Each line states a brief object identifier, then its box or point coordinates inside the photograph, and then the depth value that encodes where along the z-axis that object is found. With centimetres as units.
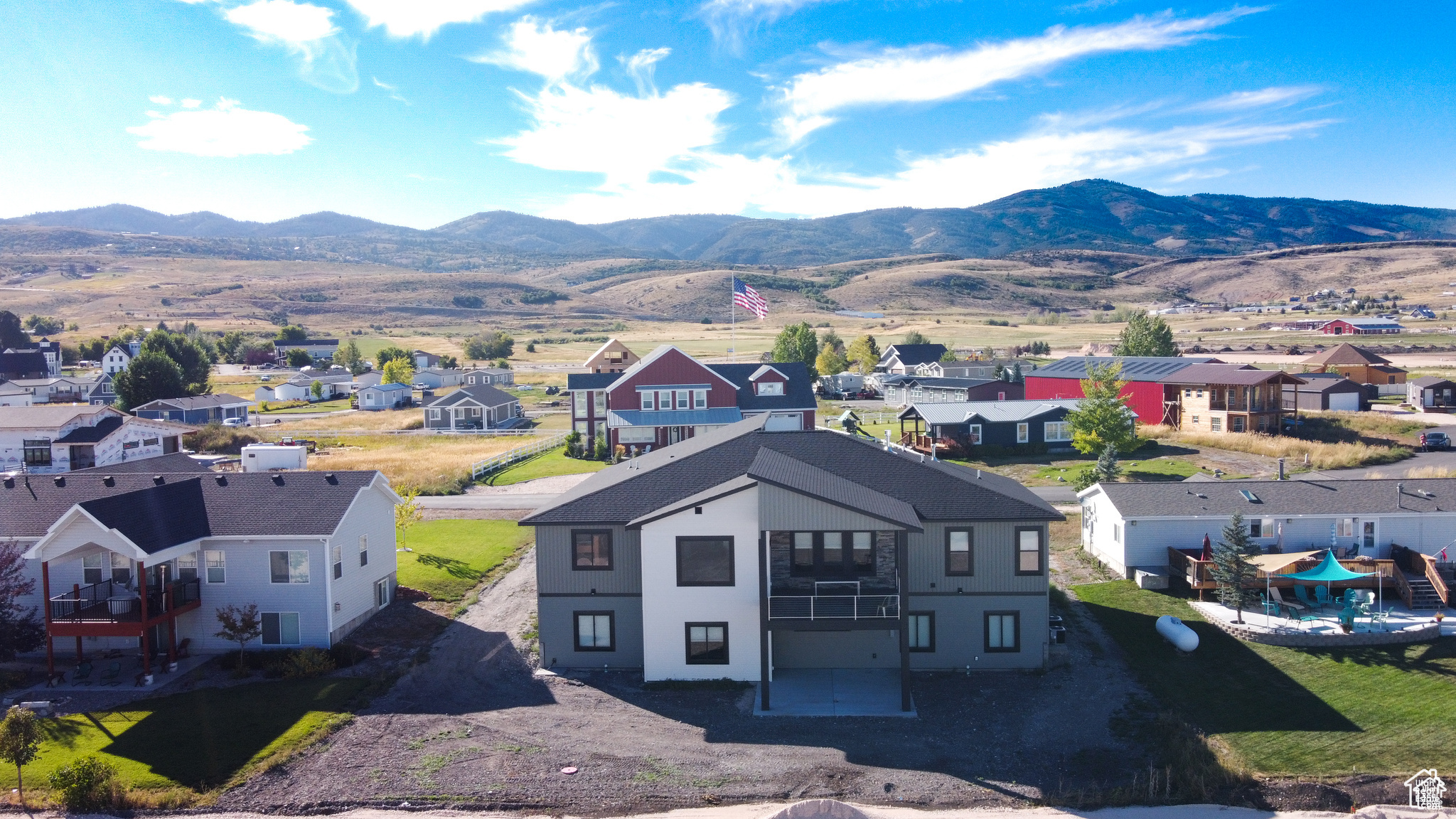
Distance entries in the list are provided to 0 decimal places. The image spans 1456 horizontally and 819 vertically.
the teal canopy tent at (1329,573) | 2725
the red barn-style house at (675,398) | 6181
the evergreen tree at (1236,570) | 2803
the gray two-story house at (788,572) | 2278
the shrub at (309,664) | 2412
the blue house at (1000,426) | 6038
